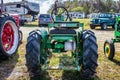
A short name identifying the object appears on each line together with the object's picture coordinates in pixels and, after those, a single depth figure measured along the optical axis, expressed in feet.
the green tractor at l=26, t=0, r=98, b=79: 9.07
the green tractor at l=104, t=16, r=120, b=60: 13.05
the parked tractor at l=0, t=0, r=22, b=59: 12.13
